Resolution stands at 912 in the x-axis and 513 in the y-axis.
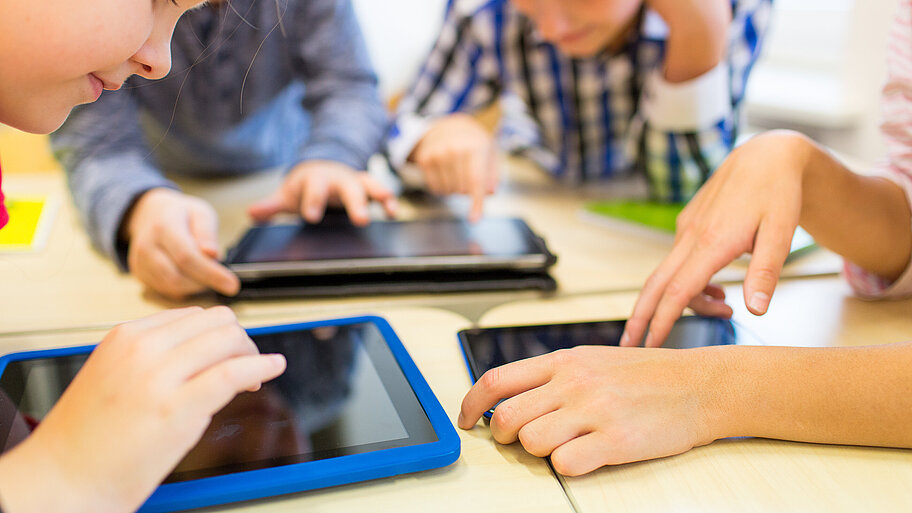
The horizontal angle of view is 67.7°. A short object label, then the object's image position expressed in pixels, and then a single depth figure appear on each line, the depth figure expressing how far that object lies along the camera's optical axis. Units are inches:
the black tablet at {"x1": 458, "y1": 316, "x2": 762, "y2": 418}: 19.0
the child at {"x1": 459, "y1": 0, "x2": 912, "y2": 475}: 14.7
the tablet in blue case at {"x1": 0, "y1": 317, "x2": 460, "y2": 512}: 13.4
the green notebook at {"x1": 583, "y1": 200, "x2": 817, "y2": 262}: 28.9
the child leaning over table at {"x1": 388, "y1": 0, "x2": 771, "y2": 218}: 31.9
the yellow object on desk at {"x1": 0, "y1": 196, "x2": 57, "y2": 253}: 26.8
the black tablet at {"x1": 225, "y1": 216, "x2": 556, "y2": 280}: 24.5
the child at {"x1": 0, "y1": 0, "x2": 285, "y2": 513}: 11.5
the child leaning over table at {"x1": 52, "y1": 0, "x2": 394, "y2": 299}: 24.4
